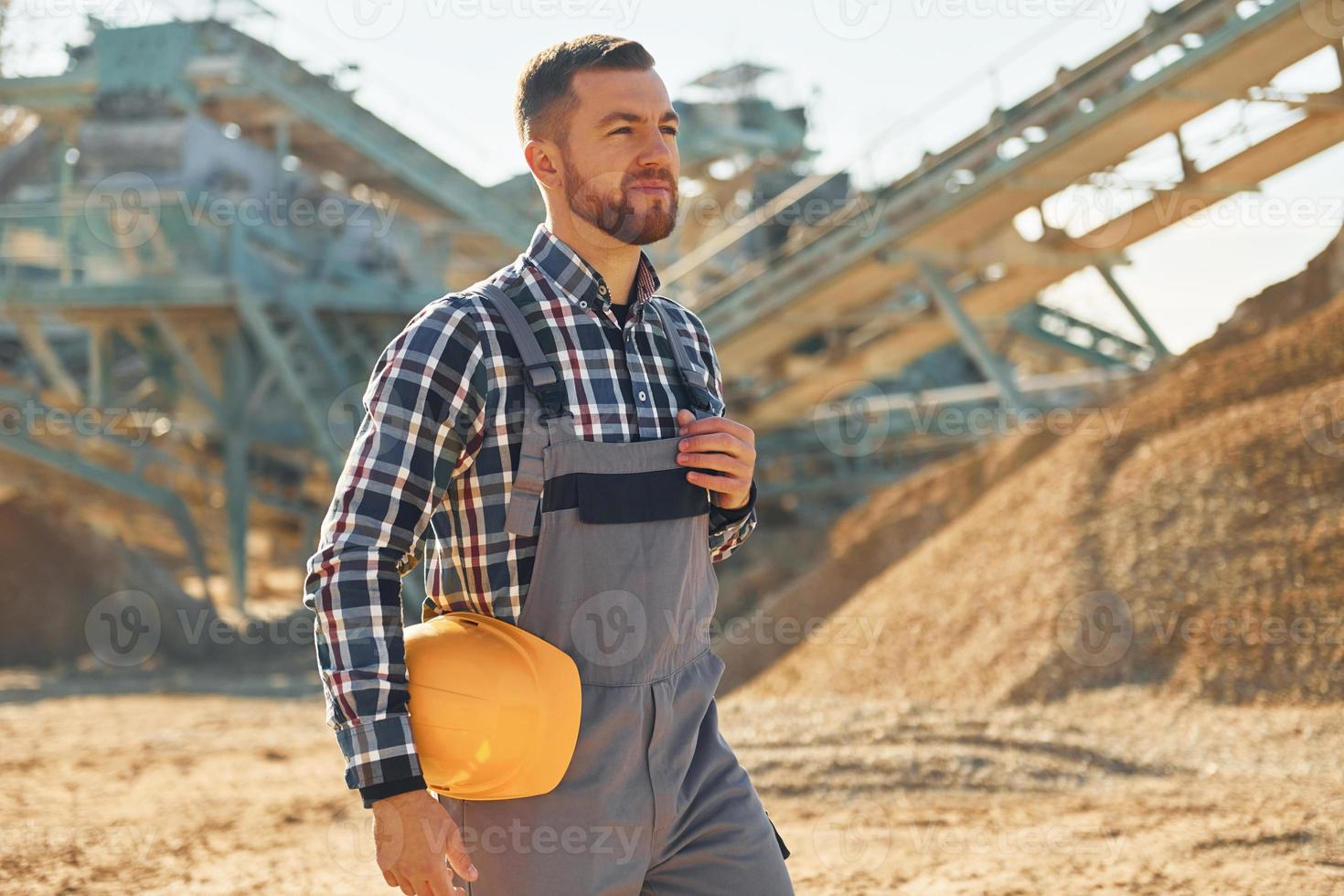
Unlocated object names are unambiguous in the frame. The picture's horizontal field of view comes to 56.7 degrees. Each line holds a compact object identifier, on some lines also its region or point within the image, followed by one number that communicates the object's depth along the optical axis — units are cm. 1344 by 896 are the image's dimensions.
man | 213
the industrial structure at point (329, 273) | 1438
